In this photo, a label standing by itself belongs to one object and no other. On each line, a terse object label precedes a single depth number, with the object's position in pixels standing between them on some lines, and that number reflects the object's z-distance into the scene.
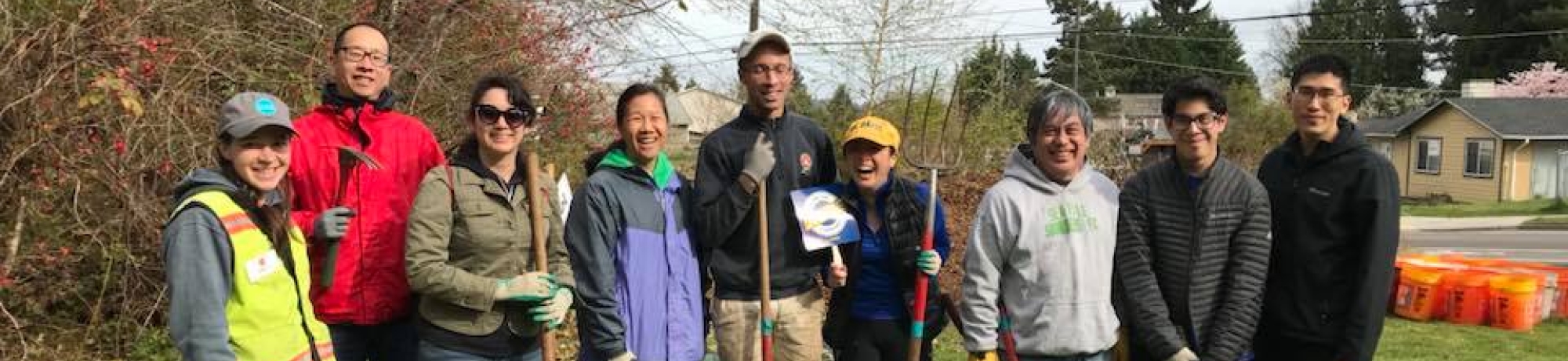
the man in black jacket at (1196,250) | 3.45
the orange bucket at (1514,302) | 9.52
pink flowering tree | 41.09
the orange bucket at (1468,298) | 9.80
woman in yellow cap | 3.81
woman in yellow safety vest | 2.64
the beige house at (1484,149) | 32.03
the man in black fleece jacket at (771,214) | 3.84
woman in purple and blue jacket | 3.35
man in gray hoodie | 3.38
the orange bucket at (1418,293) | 10.08
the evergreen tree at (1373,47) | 53.81
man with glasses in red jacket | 3.34
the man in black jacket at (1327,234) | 3.47
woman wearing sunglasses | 3.20
